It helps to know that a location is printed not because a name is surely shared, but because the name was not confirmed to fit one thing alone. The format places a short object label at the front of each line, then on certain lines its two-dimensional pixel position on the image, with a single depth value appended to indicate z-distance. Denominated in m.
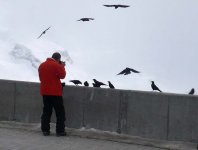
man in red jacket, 11.58
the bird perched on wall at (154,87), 12.20
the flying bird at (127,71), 12.13
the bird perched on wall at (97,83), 12.45
